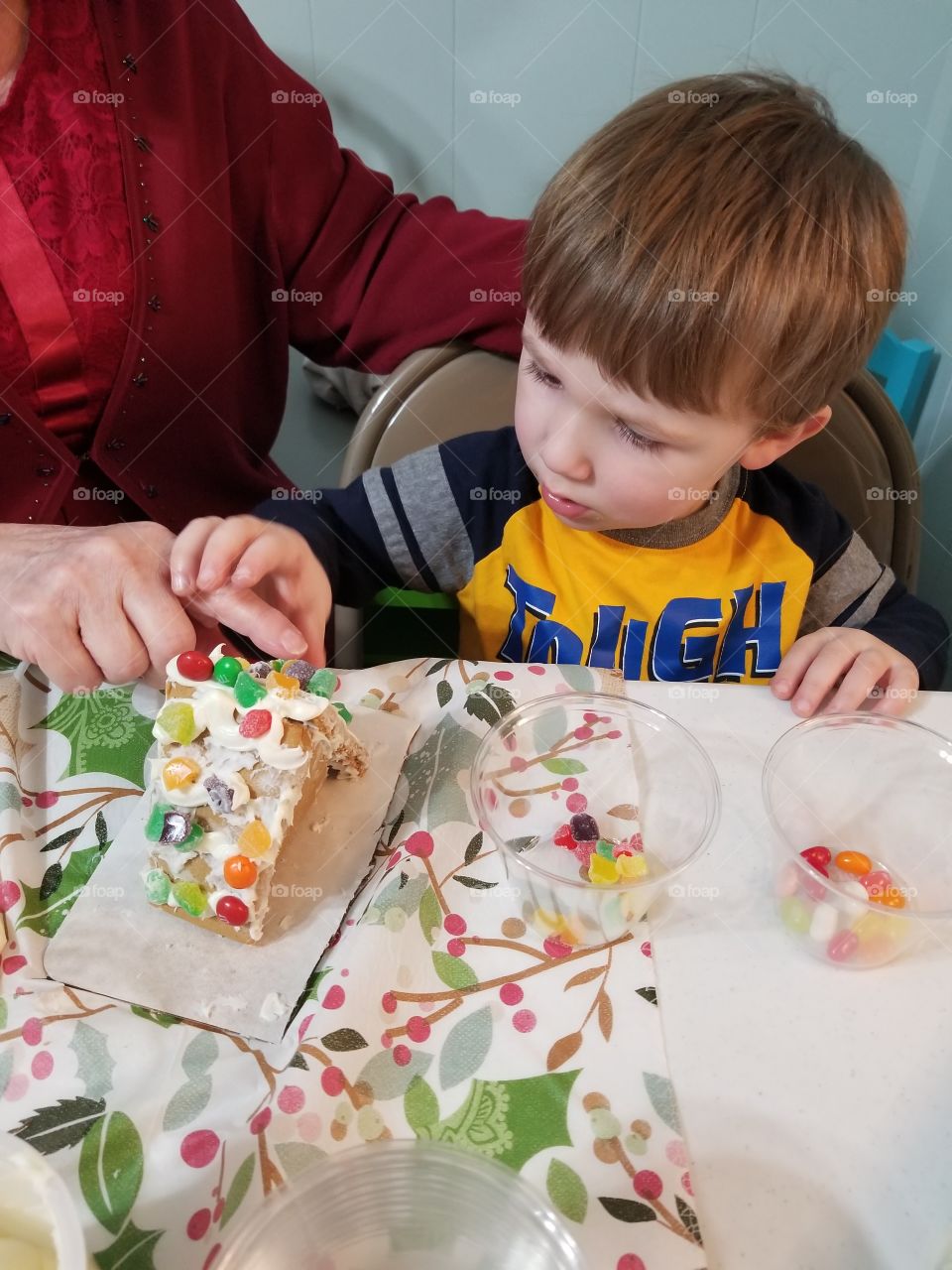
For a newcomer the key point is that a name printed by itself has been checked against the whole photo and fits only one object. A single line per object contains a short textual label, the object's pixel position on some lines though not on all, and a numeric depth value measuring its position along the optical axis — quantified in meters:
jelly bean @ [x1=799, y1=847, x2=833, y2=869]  0.69
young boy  0.73
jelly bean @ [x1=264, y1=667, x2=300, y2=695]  0.69
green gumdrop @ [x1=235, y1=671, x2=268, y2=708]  0.68
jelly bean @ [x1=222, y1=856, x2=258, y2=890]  0.64
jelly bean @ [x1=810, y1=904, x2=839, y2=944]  0.64
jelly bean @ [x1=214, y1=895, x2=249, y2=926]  0.65
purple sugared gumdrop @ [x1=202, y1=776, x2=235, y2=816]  0.66
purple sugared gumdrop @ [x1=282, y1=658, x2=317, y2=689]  0.71
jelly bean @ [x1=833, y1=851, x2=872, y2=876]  0.70
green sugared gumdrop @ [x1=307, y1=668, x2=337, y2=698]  0.72
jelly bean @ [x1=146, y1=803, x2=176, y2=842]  0.66
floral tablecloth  0.53
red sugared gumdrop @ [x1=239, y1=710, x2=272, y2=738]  0.66
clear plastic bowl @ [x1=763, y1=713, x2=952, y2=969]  0.64
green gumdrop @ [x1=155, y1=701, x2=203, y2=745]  0.67
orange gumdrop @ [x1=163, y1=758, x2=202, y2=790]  0.65
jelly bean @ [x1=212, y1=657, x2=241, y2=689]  0.69
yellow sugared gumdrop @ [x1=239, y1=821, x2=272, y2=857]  0.65
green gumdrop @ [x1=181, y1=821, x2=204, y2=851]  0.66
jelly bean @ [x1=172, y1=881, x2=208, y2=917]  0.66
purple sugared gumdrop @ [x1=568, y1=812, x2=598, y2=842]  0.71
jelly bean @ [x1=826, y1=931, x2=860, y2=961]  0.64
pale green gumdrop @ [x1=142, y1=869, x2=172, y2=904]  0.66
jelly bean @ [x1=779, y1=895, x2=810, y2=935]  0.66
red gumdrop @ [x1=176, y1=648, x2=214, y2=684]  0.69
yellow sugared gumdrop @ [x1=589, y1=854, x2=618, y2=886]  0.66
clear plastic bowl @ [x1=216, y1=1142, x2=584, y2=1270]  0.44
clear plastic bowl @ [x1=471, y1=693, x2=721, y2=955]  0.66
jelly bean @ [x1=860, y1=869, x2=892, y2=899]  0.68
